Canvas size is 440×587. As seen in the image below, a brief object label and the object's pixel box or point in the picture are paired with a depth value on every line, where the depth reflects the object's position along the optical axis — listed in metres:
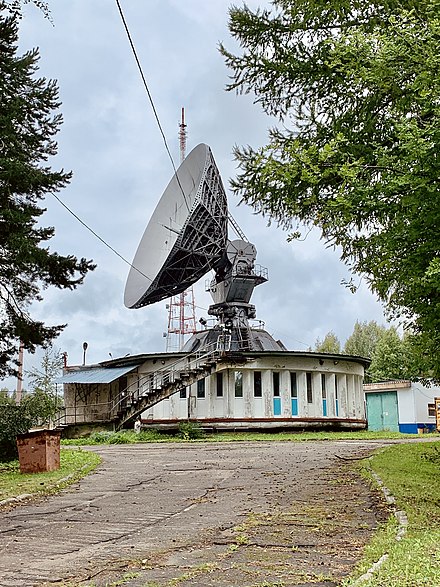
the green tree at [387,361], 60.56
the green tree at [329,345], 81.69
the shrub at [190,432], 27.17
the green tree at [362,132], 8.29
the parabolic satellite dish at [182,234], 25.23
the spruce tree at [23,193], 12.91
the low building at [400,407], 40.38
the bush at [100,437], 26.05
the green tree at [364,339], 77.29
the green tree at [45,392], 16.28
